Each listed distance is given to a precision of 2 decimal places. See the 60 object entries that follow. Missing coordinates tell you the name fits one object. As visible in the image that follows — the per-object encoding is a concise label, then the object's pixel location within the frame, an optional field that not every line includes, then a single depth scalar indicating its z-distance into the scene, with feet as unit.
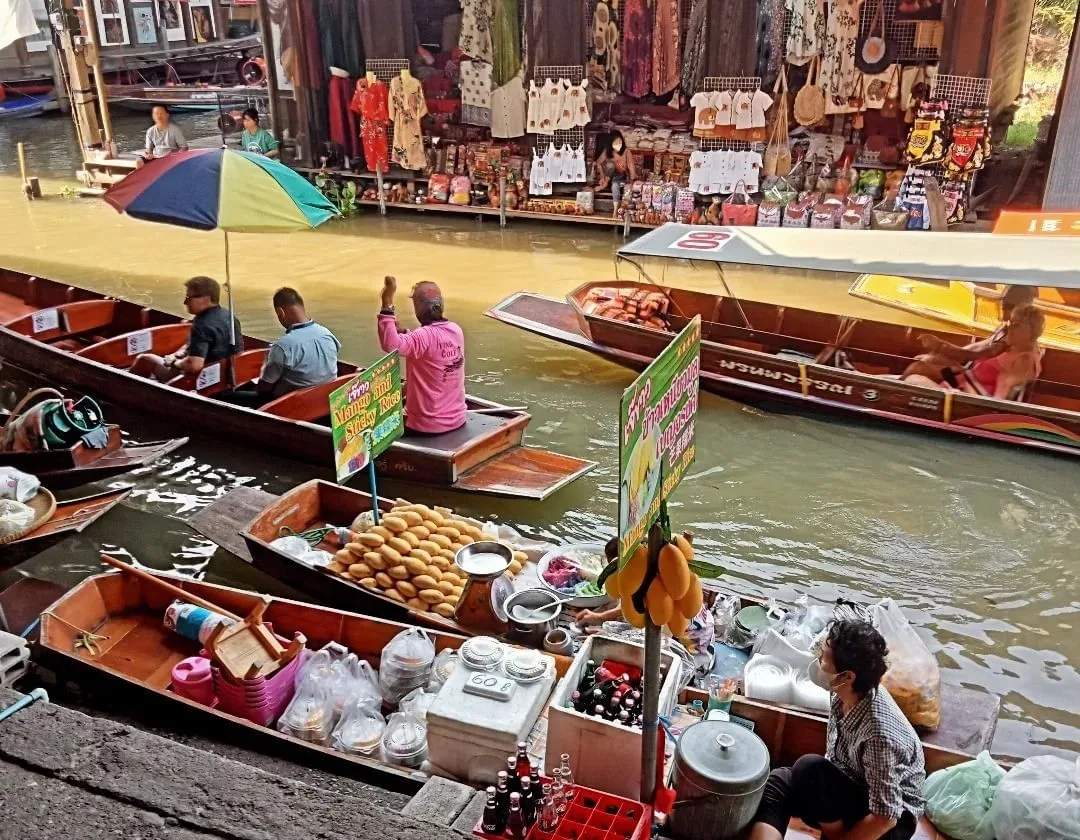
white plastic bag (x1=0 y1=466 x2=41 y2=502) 21.27
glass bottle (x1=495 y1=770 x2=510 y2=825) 11.14
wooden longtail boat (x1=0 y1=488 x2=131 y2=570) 19.86
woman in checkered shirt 11.14
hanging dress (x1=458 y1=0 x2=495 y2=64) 47.88
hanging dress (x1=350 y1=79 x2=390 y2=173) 50.62
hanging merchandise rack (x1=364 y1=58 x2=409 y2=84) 50.60
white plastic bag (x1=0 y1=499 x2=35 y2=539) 20.12
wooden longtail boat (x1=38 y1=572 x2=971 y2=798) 14.06
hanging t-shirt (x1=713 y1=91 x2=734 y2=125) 45.14
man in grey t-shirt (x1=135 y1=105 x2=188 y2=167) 54.54
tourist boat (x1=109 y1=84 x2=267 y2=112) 91.81
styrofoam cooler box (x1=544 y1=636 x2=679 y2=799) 12.19
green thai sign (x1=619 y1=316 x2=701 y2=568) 9.09
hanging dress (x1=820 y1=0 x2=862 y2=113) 43.02
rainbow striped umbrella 22.68
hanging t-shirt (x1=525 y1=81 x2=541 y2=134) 47.96
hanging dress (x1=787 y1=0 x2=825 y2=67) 43.39
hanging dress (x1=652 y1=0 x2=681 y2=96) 44.98
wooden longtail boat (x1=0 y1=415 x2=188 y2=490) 23.26
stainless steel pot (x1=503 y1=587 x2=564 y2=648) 16.12
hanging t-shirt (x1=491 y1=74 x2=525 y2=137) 49.08
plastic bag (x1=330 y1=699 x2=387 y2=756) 14.58
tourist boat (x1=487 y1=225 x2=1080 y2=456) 24.16
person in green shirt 53.26
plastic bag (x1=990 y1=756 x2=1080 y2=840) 11.51
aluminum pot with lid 11.23
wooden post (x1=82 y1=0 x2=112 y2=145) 55.77
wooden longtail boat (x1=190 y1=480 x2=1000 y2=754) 14.37
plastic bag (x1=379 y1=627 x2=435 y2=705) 15.55
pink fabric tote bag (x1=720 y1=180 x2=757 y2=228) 45.29
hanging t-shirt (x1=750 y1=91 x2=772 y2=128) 44.68
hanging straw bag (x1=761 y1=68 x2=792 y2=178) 45.27
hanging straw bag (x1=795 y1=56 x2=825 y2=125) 44.62
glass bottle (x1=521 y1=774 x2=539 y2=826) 11.18
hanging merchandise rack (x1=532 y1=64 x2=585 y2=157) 47.50
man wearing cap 23.12
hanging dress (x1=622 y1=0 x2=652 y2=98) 45.62
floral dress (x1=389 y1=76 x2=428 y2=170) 50.24
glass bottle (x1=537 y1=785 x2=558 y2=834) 10.93
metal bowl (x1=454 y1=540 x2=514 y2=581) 16.62
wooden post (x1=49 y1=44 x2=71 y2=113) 89.81
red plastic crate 10.78
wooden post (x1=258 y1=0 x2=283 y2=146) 52.16
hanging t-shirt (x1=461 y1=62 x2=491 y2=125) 49.53
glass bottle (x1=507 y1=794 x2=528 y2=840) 10.96
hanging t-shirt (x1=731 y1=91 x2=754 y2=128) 44.93
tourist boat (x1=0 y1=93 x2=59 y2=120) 89.58
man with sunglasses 27.04
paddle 17.62
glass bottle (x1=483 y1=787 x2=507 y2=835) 11.16
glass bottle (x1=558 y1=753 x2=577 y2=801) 11.26
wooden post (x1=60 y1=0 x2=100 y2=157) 55.36
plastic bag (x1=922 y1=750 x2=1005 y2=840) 12.19
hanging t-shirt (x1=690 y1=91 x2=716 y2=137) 45.37
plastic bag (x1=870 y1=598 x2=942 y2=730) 13.97
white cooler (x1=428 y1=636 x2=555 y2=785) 13.03
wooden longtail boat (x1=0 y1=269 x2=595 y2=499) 23.59
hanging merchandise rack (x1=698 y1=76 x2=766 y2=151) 45.06
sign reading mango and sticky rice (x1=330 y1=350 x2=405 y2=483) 17.78
